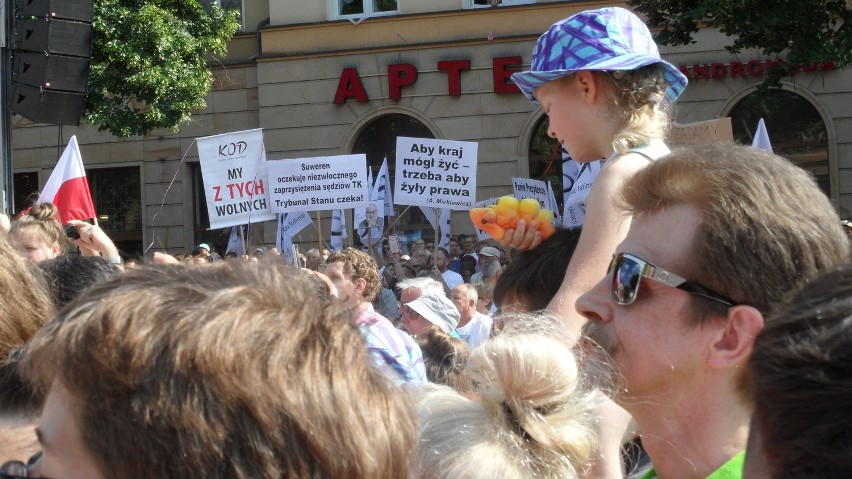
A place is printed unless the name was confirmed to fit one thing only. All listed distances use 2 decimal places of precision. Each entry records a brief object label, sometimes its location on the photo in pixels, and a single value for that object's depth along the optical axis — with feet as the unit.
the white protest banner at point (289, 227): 41.55
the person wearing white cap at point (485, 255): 38.40
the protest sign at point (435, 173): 37.01
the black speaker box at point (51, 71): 29.71
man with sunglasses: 5.45
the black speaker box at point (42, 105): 29.55
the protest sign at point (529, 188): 44.47
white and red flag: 27.22
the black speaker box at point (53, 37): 29.84
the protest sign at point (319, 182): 35.53
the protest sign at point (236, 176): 32.14
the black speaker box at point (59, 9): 29.19
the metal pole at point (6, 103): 27.94
